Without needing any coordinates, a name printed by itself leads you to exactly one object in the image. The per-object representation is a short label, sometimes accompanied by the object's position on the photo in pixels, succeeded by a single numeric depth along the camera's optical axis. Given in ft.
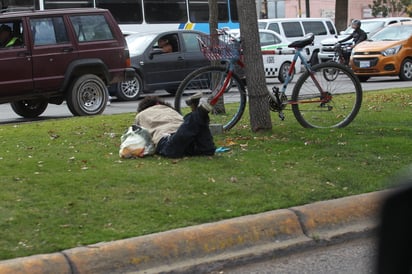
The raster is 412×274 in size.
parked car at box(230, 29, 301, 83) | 71.72
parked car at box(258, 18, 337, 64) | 88.33
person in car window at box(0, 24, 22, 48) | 39.24
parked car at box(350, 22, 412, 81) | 67.15
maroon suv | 39.11
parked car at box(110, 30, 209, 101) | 56.90
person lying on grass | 22.67
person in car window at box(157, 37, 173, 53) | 58.80
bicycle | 27.74
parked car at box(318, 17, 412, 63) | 84.79
